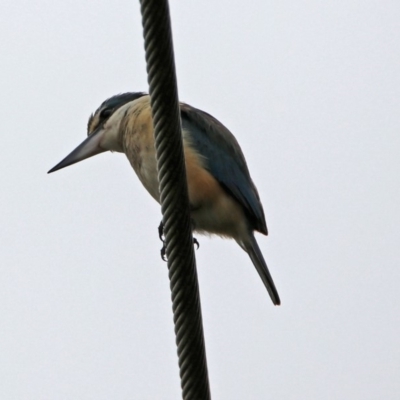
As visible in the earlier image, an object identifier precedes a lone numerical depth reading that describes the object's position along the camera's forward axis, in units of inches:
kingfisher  368.5
